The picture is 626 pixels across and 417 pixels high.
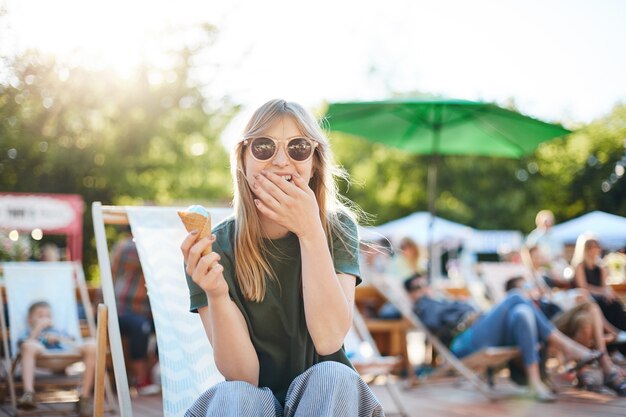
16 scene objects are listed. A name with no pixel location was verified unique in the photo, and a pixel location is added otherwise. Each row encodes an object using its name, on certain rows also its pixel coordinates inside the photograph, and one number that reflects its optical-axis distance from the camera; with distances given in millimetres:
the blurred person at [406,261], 7332
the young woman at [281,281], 1784
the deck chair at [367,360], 4258
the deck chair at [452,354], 5301
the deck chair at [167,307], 2516
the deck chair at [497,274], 6633
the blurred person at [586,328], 5219
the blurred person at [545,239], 7204
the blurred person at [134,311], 5523
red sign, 10844
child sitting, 4426
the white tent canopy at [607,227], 7148
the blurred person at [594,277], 6398
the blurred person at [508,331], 5291
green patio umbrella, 6555
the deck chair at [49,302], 4707
